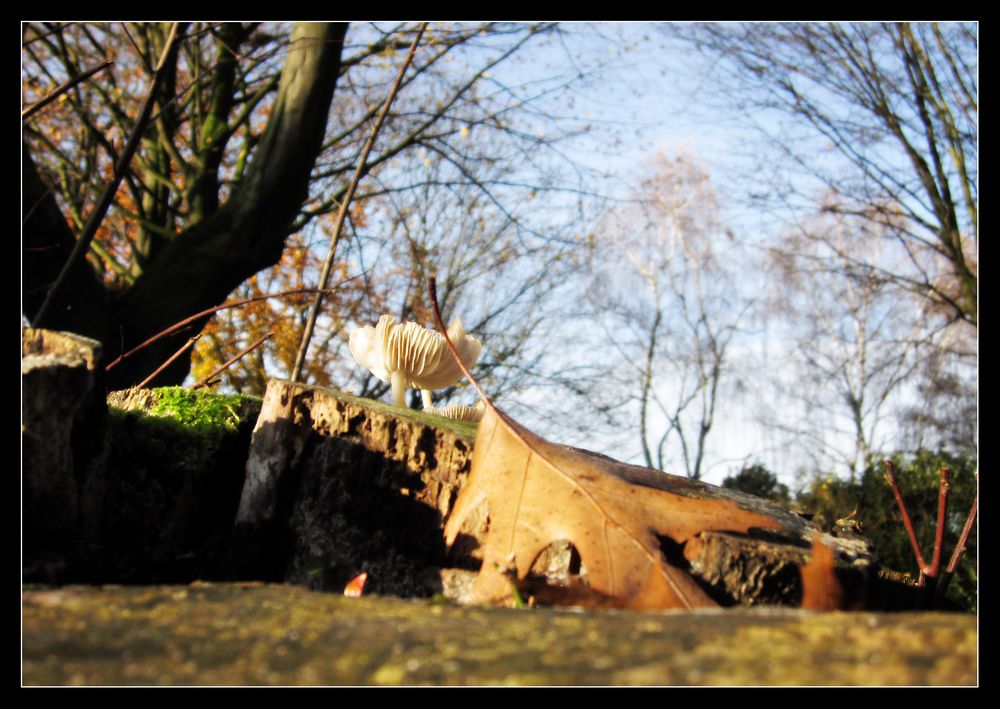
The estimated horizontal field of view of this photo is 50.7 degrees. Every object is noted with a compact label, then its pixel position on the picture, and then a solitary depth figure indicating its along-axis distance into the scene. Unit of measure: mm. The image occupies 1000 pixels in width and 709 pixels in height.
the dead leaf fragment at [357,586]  312
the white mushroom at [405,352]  458
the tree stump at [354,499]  354
